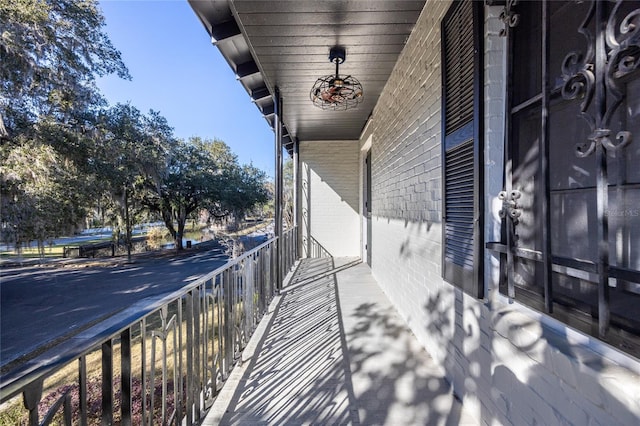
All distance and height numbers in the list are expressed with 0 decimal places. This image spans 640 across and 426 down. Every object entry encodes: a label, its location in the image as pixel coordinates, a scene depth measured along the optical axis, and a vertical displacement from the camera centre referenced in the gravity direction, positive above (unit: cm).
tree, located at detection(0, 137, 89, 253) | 671 +54
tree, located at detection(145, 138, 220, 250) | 1481 +125
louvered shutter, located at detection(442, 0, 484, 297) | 161 +36
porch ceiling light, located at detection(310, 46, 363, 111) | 313 +132
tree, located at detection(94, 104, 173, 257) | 938 +205
